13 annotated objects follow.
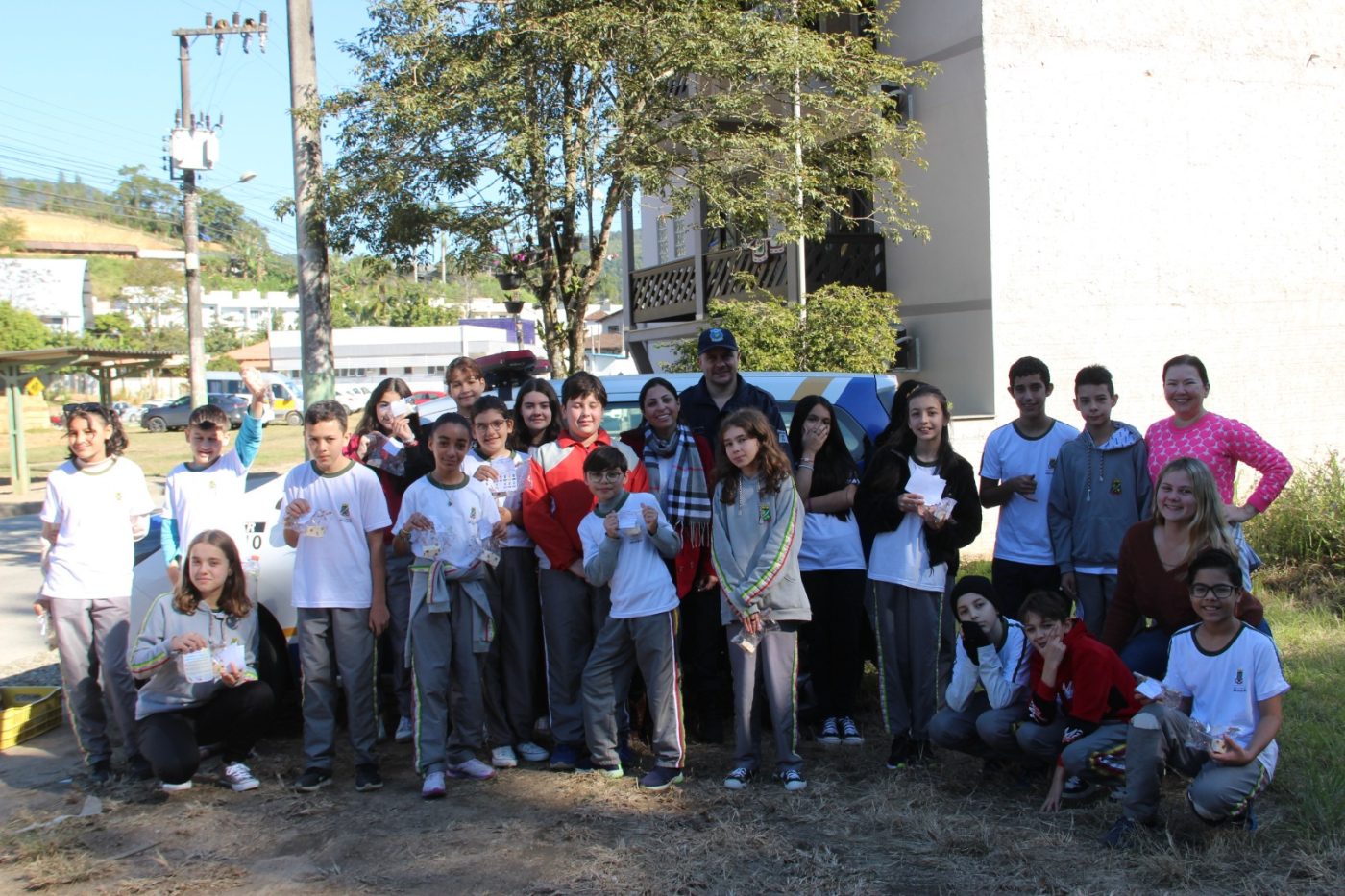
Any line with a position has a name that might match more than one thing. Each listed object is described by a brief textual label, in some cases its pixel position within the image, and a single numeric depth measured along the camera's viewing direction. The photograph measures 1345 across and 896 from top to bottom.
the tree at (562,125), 9.85
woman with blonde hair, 4.57
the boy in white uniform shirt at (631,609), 5.06
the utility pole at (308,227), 10.30
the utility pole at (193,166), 21.59
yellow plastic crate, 6.09
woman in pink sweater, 5.19
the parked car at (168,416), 39.16
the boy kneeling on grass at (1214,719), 4.12
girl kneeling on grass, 5.14
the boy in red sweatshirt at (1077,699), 4.54
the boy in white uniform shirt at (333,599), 5.20
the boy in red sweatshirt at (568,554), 5.31
